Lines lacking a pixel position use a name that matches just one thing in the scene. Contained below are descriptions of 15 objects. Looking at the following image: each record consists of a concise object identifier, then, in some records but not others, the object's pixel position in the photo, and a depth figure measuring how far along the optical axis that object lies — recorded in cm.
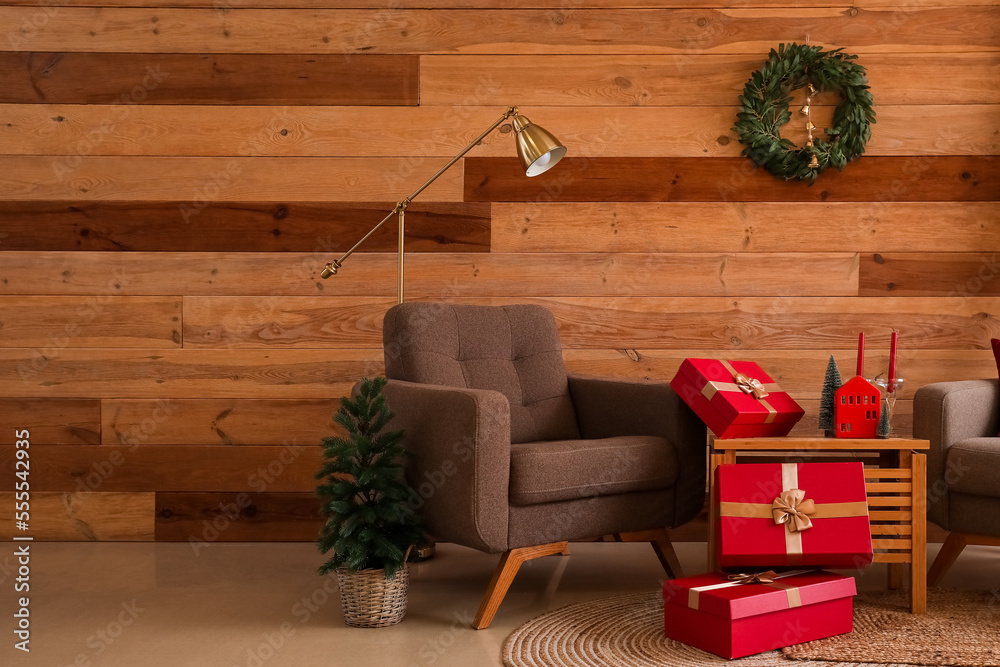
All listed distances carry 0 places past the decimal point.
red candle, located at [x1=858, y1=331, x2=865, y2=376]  253
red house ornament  244
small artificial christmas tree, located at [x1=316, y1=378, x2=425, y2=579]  229
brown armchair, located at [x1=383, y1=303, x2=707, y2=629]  223
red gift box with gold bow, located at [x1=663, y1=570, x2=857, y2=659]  204
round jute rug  203
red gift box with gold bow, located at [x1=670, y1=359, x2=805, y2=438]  245
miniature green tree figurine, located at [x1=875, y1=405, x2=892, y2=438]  244
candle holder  247
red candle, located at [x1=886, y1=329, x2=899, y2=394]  247
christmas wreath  324
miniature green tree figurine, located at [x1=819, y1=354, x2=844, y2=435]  255
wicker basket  230
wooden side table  237
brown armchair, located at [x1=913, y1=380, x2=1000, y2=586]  241
